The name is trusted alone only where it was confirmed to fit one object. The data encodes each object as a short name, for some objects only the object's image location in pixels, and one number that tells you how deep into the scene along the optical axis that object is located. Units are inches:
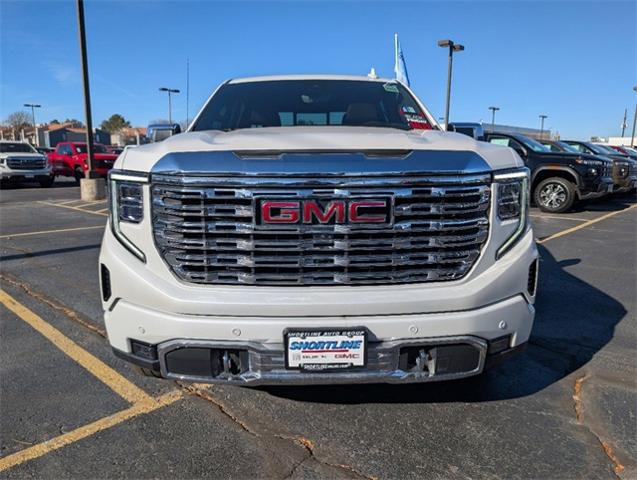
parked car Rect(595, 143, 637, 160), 848.2
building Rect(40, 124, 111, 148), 3226.4
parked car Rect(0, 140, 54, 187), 738.8
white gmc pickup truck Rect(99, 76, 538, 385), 88.3
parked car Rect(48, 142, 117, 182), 860.6
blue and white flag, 526.8
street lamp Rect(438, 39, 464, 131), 901.4
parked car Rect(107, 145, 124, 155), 993.5
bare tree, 3595.0
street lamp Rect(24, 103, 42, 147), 2952.8
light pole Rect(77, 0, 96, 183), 541.0
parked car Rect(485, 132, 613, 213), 447.5
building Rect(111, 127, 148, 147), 3240.7
